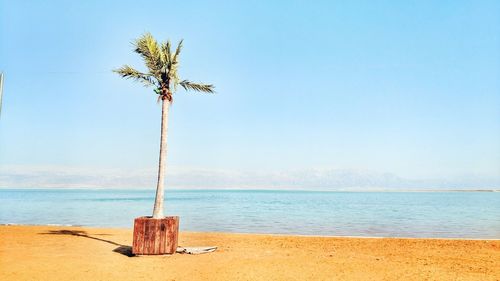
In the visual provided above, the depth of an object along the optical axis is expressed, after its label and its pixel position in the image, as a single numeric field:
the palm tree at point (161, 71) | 13.00
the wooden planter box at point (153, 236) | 11.55
